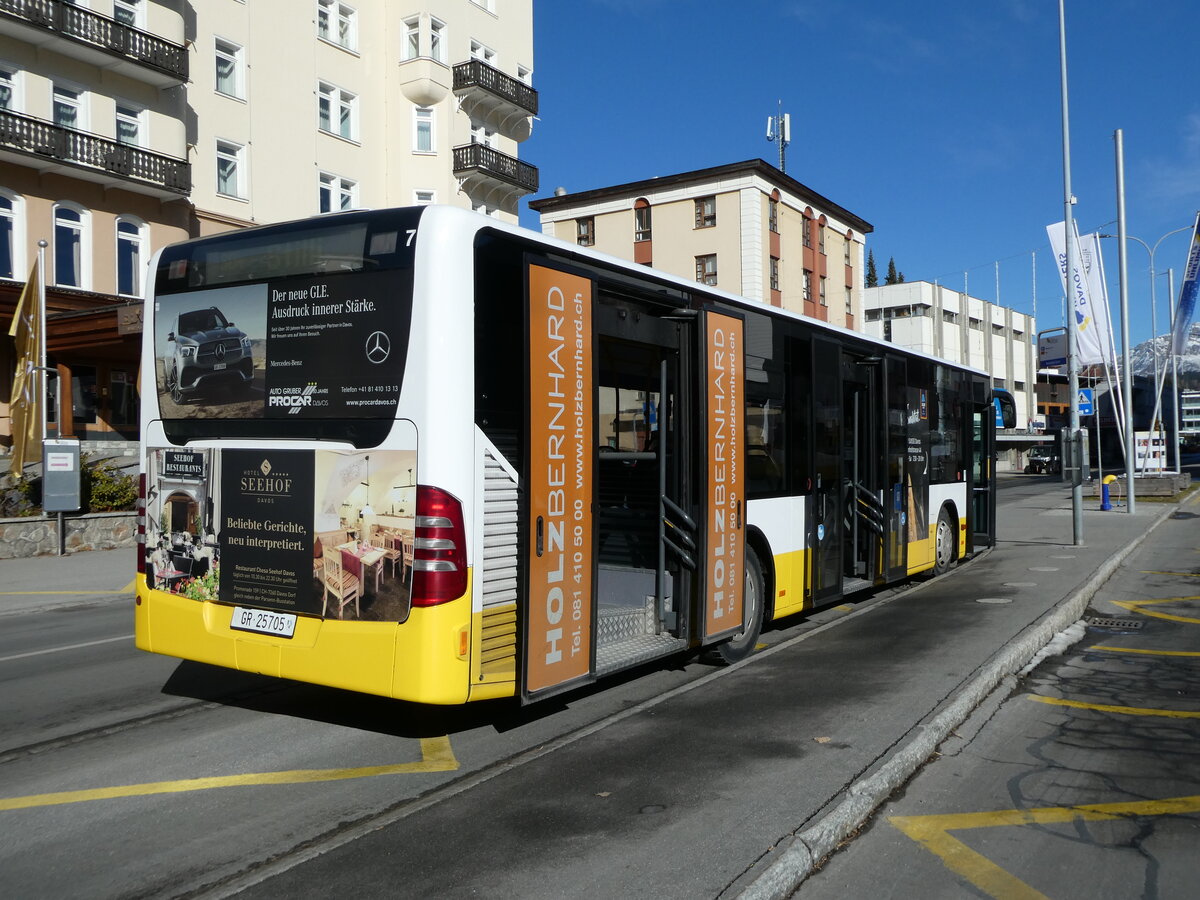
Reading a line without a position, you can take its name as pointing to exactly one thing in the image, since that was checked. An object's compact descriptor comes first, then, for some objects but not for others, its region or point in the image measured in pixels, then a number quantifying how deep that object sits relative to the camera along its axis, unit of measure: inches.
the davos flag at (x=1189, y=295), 1301.7
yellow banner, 776.9
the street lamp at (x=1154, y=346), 1536.7
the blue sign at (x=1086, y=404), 981.2
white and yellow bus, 219.0
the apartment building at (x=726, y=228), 1894.7
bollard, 1147.9
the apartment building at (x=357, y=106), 1218.6
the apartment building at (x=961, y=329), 3006.9
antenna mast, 2289.6
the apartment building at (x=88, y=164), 1003.9
